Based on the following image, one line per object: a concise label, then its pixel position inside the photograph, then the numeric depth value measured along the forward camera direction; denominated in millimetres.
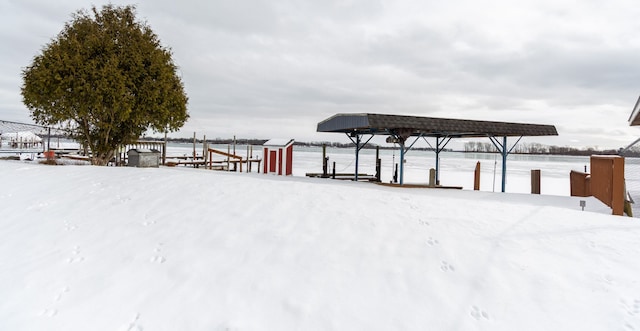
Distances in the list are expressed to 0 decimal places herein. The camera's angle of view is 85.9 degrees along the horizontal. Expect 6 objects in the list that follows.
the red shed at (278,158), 18109
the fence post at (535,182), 17373
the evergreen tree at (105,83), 15828
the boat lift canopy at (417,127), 13711
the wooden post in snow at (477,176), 18005
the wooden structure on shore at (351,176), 18875
